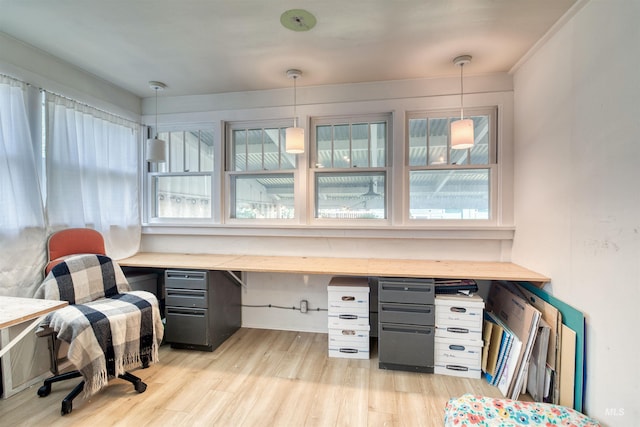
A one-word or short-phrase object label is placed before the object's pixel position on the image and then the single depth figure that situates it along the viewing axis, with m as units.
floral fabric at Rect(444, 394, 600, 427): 1.47
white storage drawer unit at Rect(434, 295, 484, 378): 2.12
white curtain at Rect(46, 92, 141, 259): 2.29
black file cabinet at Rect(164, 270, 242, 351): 2.45
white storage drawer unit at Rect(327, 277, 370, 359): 2.38
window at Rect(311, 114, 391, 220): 2.84
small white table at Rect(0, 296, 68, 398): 1.25
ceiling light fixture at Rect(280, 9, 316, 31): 1.75
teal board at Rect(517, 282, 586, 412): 1.60
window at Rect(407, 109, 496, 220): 2.66
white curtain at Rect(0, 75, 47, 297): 1.95
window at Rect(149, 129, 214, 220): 3.16
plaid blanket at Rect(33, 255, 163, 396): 1.71
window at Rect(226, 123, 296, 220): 3.00
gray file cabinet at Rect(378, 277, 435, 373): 2.16
